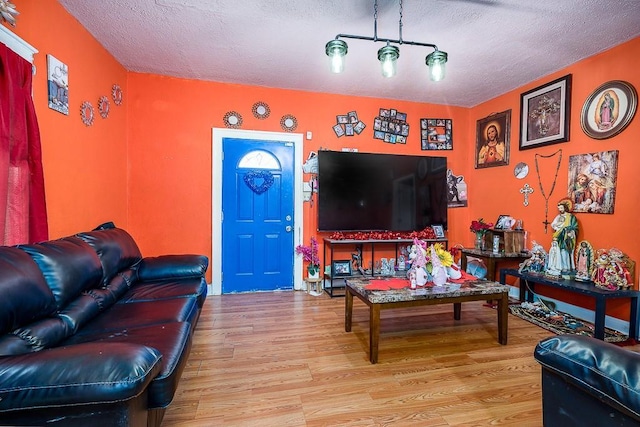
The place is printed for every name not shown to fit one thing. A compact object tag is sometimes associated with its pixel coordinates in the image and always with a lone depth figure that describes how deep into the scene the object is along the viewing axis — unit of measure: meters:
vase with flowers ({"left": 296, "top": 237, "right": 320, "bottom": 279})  3.91
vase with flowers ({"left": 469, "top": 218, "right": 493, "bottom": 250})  3.80
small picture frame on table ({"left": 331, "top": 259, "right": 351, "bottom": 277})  3.98
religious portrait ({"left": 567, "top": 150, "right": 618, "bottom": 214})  2.83
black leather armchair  0.96
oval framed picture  2.71
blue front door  3.85
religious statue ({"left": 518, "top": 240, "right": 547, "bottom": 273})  3.26
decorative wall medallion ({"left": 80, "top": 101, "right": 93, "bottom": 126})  2.62
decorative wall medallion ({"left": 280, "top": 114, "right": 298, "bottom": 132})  3.98
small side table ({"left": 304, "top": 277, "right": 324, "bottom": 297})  3.87
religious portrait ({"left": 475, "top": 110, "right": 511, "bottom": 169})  4.00
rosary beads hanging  3.34
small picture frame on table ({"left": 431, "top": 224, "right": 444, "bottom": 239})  4.24
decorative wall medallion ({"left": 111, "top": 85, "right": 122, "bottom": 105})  3.20
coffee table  2.19
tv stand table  3.85
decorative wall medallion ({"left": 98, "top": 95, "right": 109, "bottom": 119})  2.93
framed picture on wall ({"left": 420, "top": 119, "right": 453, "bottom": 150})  4.48
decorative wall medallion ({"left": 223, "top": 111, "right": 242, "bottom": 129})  3.81
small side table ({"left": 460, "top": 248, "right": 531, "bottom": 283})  3.50
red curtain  1.71
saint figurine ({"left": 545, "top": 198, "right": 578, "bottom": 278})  3.06
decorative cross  3.66
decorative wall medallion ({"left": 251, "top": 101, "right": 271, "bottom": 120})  3.88
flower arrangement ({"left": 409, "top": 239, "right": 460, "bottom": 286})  2.47
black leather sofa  0.98
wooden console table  2.50
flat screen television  3.92
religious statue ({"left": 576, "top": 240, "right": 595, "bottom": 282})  2.86
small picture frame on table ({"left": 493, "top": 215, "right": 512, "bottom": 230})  3.87
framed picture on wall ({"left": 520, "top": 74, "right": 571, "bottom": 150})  3.24
